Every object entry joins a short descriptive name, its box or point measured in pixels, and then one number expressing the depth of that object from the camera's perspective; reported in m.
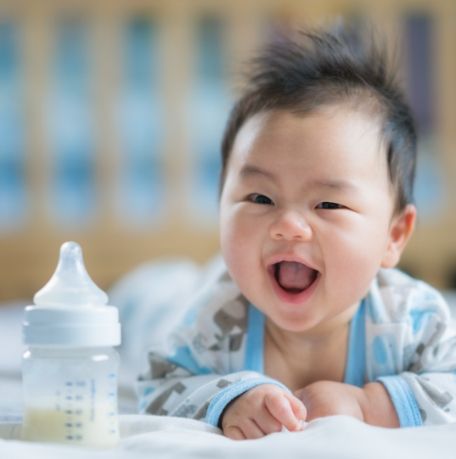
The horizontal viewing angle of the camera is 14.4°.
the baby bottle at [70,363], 1.21
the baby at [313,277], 1.42
